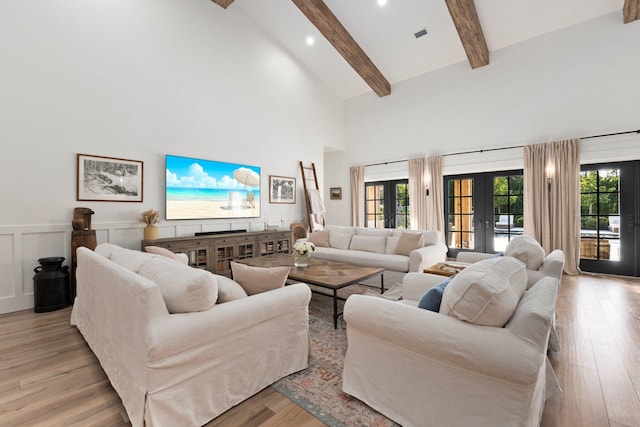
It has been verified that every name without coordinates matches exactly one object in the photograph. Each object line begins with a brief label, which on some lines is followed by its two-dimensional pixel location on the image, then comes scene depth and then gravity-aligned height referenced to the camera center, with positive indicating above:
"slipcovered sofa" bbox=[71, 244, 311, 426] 1.43 -0.72
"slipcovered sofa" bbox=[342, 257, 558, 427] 1.21 -0.70
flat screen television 4.62 +0.47
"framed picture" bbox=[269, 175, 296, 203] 6.17 +0.57
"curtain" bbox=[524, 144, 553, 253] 5.13 +0.32
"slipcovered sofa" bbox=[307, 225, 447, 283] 4.18 -0.56
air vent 5.34 +3.38
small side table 3.10 -0.63
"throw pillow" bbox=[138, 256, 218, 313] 1.54 -0.40
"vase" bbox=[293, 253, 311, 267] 3.65 -0.57
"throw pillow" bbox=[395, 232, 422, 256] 4.44 -0.45
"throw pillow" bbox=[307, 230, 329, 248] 5.52 -0.45
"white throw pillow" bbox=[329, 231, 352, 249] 5.30 -0.47
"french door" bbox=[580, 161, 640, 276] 4.63 -0.09
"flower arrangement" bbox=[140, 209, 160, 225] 4.21 -0.01
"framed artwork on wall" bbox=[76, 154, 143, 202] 3.78 +0.52
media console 4.34 -0.52
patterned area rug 1.59 -1.11
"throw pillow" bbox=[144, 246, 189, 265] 3.18 -0.40
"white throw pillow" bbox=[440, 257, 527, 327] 1.33 -0.40
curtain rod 4.52 +1.26
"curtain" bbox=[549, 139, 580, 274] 4.87 +0.22
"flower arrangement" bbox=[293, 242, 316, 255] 3.62 -0.43
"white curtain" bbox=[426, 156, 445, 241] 6.27 +0.42
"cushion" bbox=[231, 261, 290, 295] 2.03 -0.44
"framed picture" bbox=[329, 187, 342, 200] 8.04 +0.61
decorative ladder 6.69 +0.82
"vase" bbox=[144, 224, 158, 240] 4.16 -0.24
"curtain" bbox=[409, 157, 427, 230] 6.54 +0.50
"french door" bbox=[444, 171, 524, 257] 5.69 +0.07
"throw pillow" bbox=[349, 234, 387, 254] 4.89 -0.50
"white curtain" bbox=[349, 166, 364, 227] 7.59 +0.49
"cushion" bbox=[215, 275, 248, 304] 1.81 -0.48
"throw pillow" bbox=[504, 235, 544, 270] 2.35 -0.33
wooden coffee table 2.94 -0.67
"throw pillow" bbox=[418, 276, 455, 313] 1.59 -0.48
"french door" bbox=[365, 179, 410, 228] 7.16 +0.27
